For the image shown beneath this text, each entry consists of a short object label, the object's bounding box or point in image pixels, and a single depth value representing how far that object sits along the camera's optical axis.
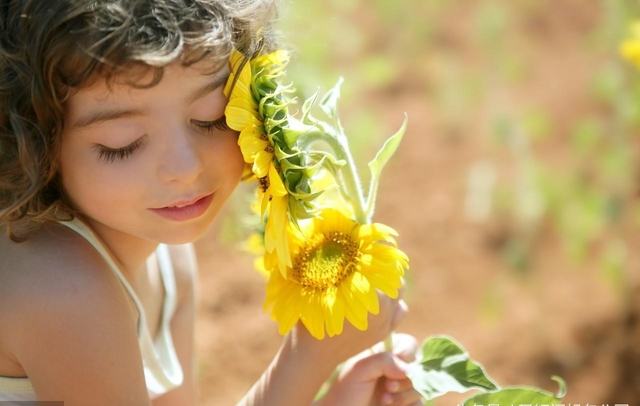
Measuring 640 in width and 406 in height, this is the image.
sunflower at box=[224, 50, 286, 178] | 0.93
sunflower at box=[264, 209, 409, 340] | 0.95
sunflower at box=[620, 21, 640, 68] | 1.15
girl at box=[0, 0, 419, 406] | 0.93
